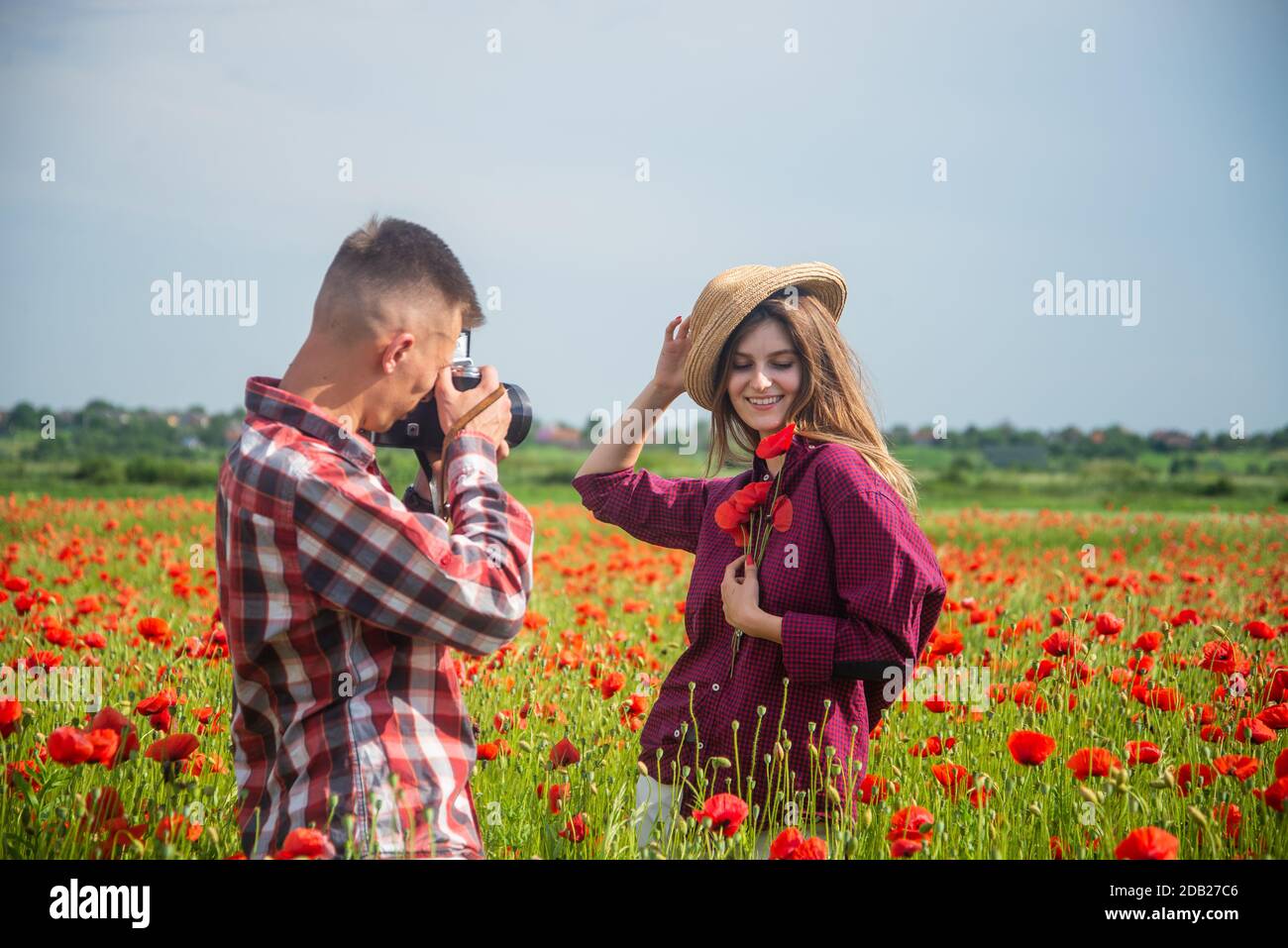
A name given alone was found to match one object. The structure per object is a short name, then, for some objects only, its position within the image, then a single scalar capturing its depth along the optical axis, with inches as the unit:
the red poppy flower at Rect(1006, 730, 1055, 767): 104.6
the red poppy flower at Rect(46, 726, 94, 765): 95.3
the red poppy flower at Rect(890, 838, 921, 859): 86.8
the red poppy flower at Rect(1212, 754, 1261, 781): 109.2
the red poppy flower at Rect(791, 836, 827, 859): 81.9
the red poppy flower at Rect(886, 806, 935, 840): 90.8
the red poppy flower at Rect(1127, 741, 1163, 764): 117.5
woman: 103.2
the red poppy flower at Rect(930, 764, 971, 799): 112.6
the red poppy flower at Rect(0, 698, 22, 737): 107.2
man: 79.7
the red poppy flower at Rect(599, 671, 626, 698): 136.6
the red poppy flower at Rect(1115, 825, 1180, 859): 81.5
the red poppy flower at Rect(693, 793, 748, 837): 89.2
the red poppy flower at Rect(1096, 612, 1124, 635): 154.2
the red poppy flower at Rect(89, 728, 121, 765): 97.6
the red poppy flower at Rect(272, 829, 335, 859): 74.4
